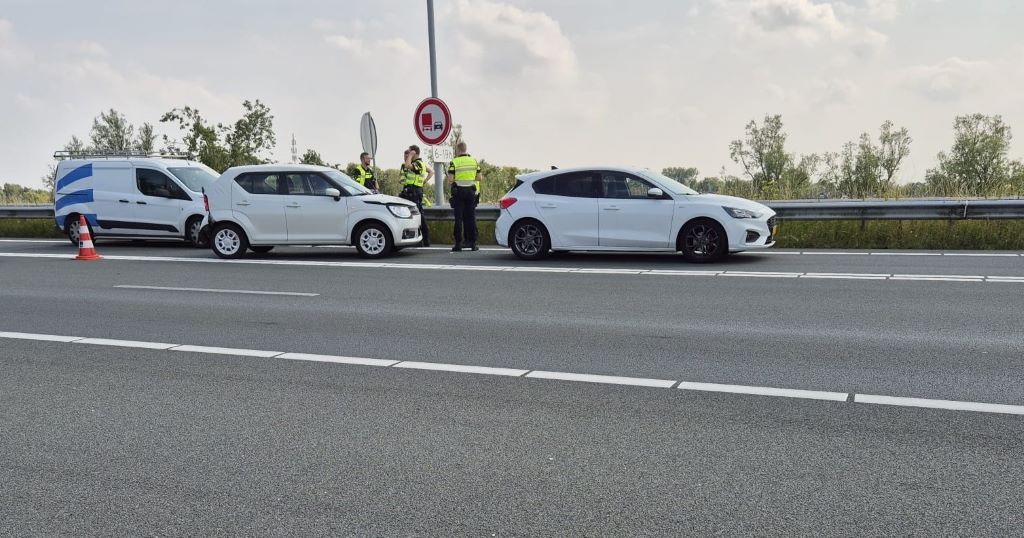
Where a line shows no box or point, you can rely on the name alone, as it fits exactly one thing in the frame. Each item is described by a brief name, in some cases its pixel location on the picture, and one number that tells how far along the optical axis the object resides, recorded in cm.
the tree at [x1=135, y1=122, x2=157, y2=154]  7031
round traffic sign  1917
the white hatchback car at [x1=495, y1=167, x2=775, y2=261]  1355
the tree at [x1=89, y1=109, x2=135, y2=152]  6988
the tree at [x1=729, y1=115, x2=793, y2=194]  5912
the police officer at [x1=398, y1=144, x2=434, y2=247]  1853
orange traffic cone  1694
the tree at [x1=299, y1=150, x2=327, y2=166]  5119
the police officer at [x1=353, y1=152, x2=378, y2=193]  1934
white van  1948
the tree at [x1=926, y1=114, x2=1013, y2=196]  5462
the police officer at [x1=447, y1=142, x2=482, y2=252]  1678
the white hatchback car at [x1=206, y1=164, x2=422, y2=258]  1593
